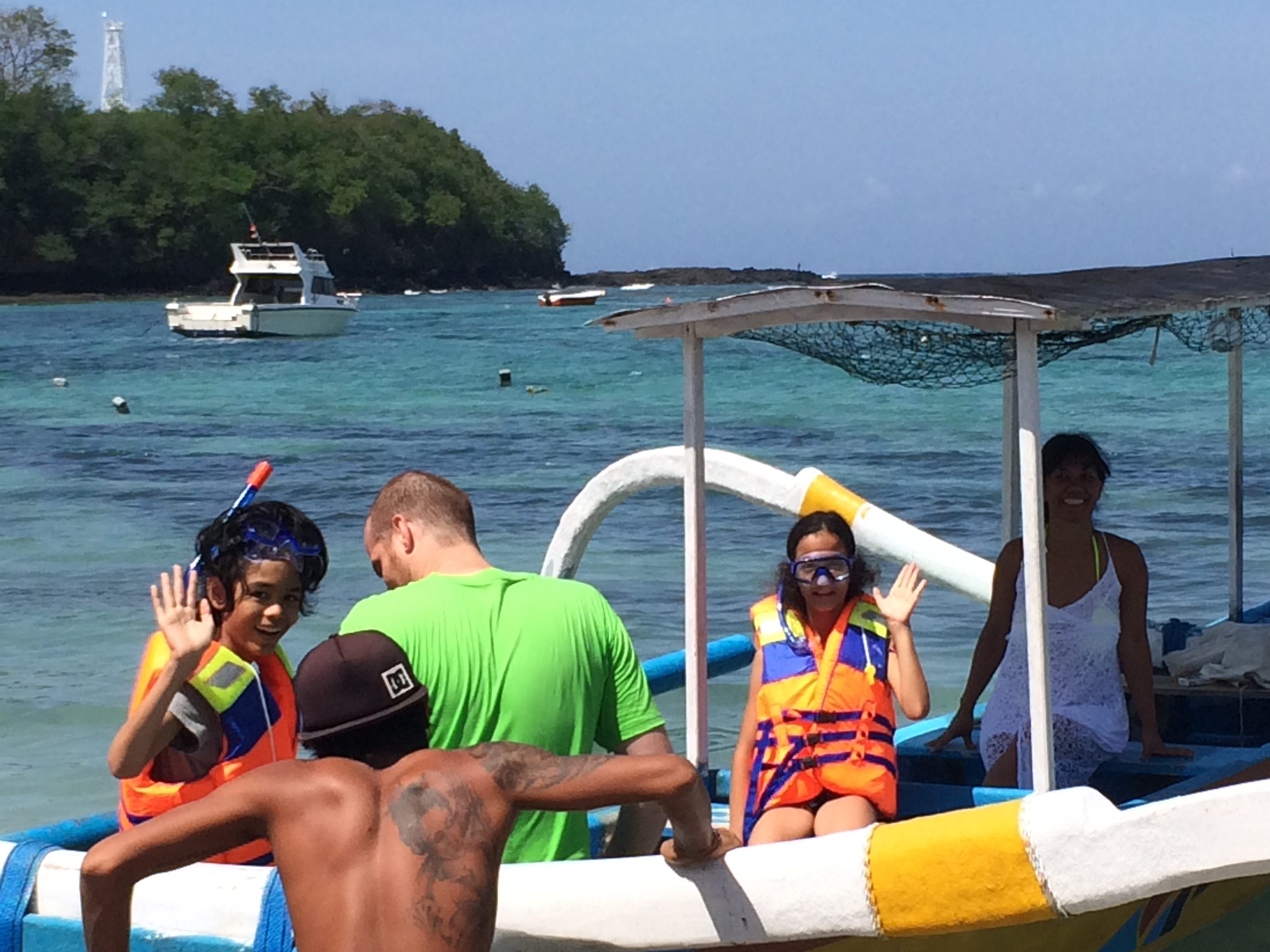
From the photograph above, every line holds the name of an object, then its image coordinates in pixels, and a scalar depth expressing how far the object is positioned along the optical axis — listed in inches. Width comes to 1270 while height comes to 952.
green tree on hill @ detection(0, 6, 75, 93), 4394.7
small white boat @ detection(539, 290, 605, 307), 3693.4
